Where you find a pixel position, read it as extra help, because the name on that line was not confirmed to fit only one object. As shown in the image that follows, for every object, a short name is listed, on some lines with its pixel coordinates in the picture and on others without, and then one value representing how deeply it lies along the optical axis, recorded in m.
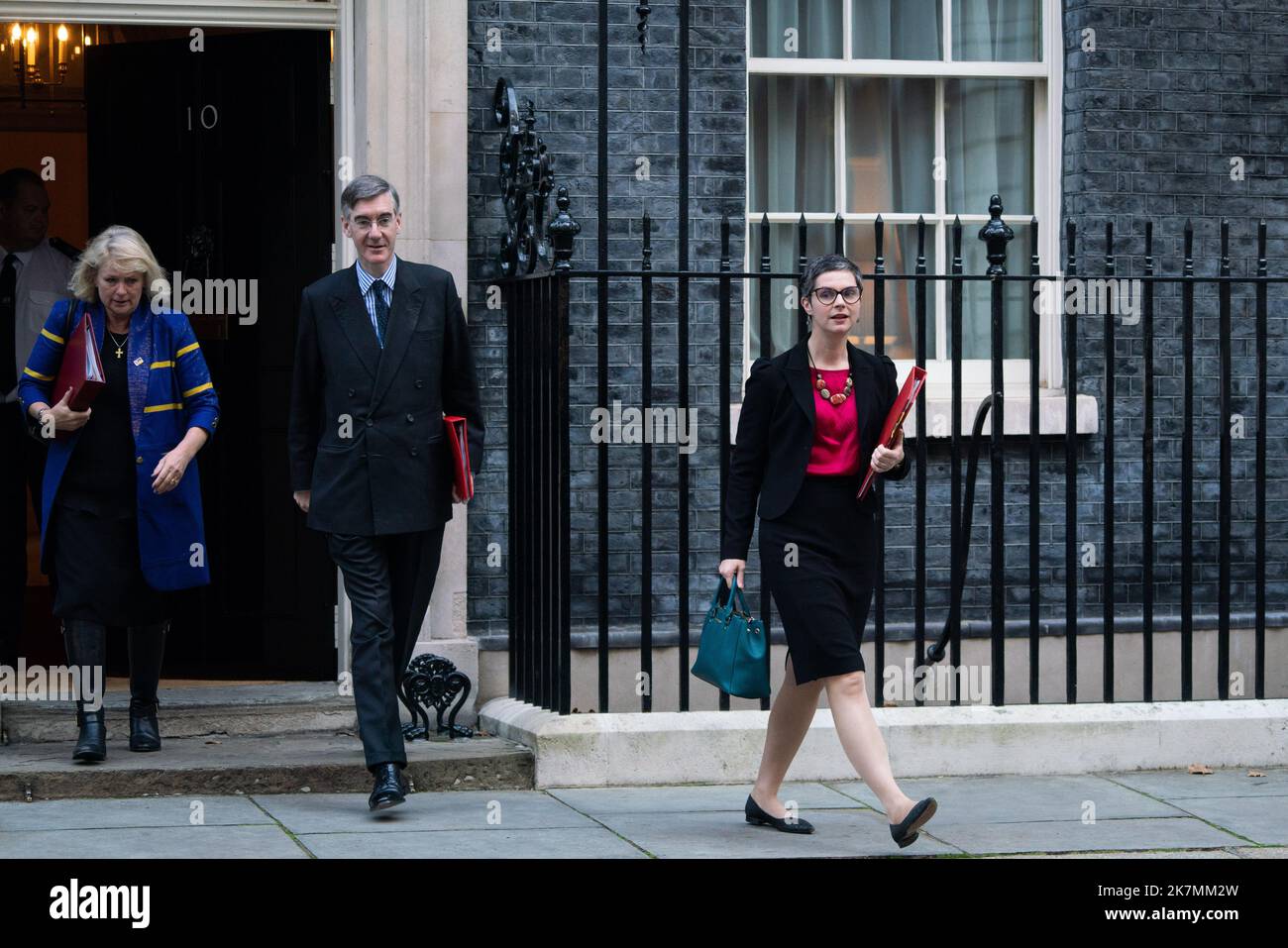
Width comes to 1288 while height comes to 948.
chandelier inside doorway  14.52
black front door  8.65
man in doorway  8.40
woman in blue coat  7.08
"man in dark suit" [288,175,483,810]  6.62
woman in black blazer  6.16
